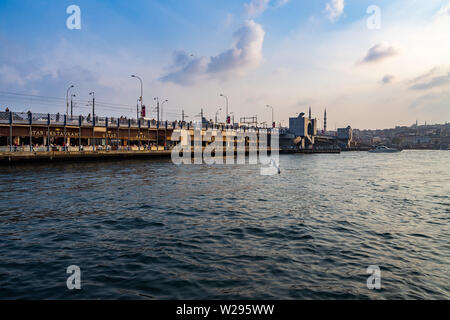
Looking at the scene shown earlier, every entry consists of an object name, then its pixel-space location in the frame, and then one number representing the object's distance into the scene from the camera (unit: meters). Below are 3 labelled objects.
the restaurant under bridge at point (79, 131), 47.22
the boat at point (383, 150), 139.62
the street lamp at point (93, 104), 66.06
